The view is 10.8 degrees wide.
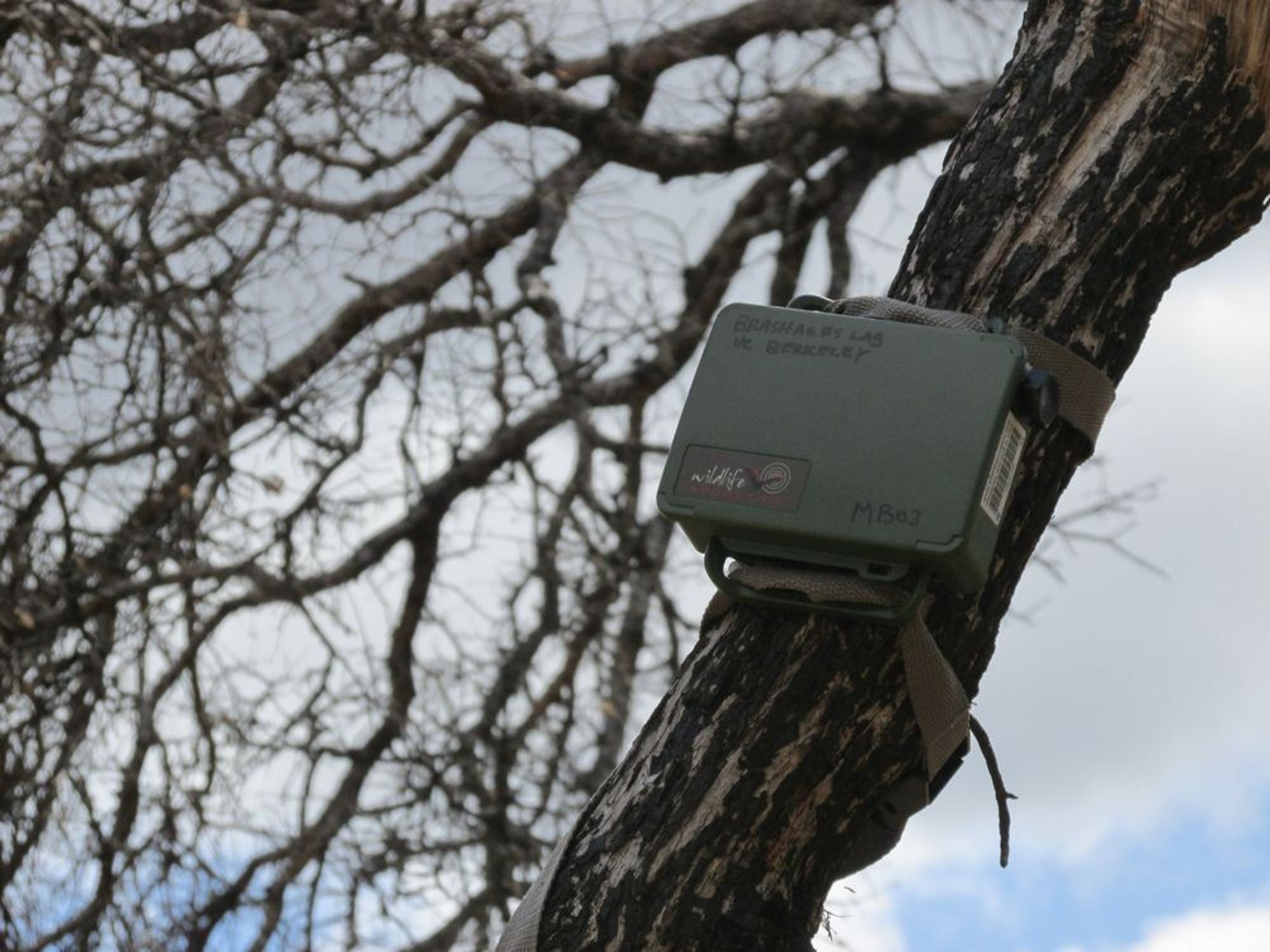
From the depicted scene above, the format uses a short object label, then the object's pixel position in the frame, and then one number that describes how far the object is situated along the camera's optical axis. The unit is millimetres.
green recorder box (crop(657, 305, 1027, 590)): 2856
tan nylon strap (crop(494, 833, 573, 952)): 2896
